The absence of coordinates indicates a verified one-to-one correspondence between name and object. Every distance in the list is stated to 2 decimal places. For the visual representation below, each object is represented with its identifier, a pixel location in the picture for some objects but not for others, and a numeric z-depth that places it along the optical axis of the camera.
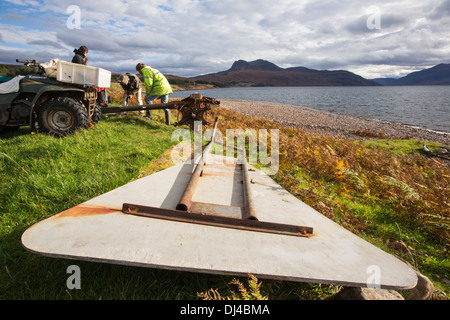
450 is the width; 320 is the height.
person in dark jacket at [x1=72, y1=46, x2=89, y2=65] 7.65
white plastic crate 6.04
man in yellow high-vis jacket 8.97
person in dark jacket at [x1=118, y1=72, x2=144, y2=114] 9.29
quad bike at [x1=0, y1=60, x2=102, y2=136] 5.96
